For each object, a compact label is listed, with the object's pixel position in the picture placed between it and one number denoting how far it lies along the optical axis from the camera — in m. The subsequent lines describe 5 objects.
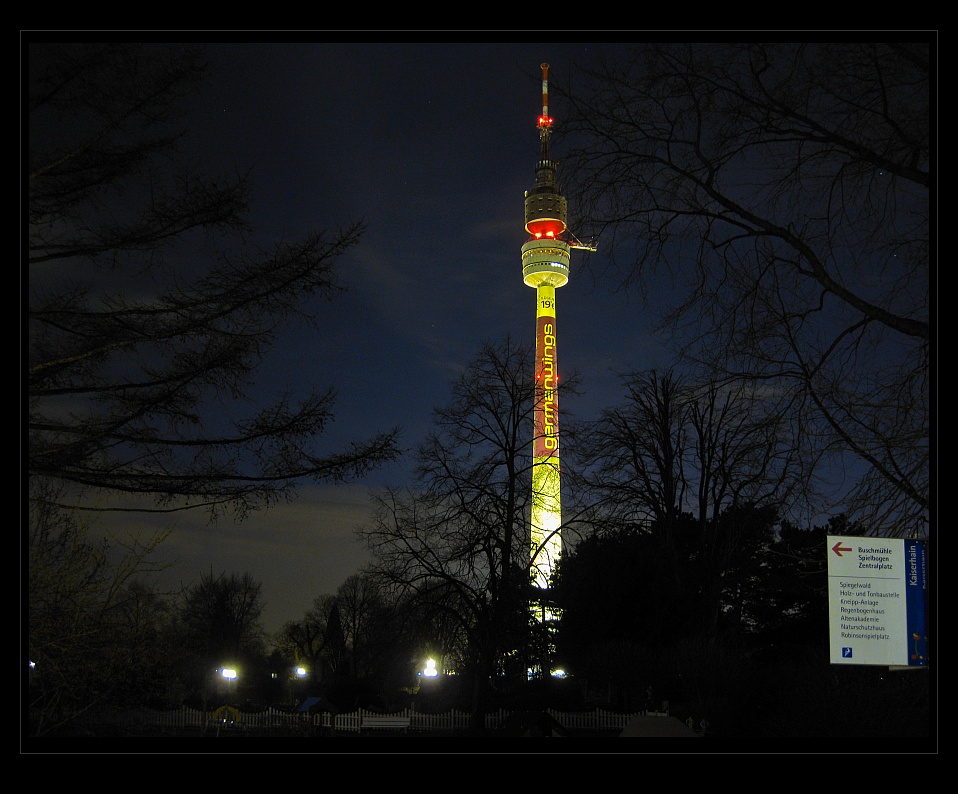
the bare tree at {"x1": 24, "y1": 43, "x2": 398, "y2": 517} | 6.76
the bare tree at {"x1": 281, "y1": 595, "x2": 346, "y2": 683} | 46.22
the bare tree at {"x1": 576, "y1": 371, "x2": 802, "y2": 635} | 23.86
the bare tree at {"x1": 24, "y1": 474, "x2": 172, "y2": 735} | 7.38
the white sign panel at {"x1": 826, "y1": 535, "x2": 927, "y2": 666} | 6.61
